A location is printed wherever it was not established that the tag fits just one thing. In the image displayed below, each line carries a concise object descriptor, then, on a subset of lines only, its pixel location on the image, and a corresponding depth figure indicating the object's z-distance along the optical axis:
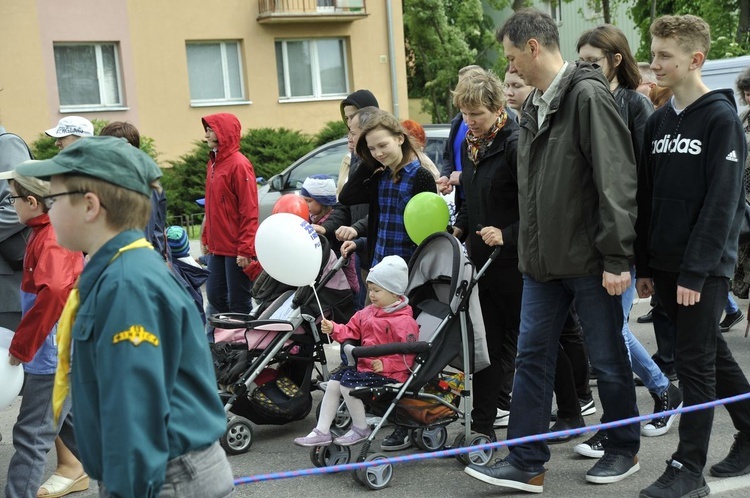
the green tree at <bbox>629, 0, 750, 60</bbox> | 18.52
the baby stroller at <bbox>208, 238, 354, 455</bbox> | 5.53
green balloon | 5.37
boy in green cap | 2.30
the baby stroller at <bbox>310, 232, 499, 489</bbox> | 4.89
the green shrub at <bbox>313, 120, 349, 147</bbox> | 22.31
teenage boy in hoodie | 4.18
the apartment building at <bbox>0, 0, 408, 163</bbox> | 21.30
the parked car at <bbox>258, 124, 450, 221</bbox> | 12.21
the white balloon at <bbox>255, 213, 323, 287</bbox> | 5.44
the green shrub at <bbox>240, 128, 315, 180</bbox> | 20.75
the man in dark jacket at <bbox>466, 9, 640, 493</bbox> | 4.25
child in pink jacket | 5.01
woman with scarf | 5.02
